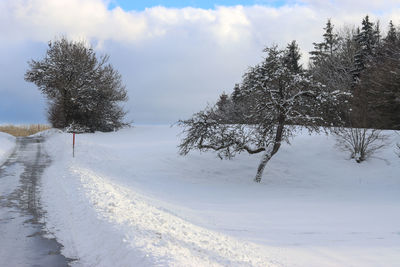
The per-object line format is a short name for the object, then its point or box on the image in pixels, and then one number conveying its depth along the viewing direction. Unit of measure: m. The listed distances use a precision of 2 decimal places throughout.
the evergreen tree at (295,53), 45.57
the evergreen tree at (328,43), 47.66
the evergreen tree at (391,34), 35.38
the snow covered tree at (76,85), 33.50
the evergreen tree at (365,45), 36.12
